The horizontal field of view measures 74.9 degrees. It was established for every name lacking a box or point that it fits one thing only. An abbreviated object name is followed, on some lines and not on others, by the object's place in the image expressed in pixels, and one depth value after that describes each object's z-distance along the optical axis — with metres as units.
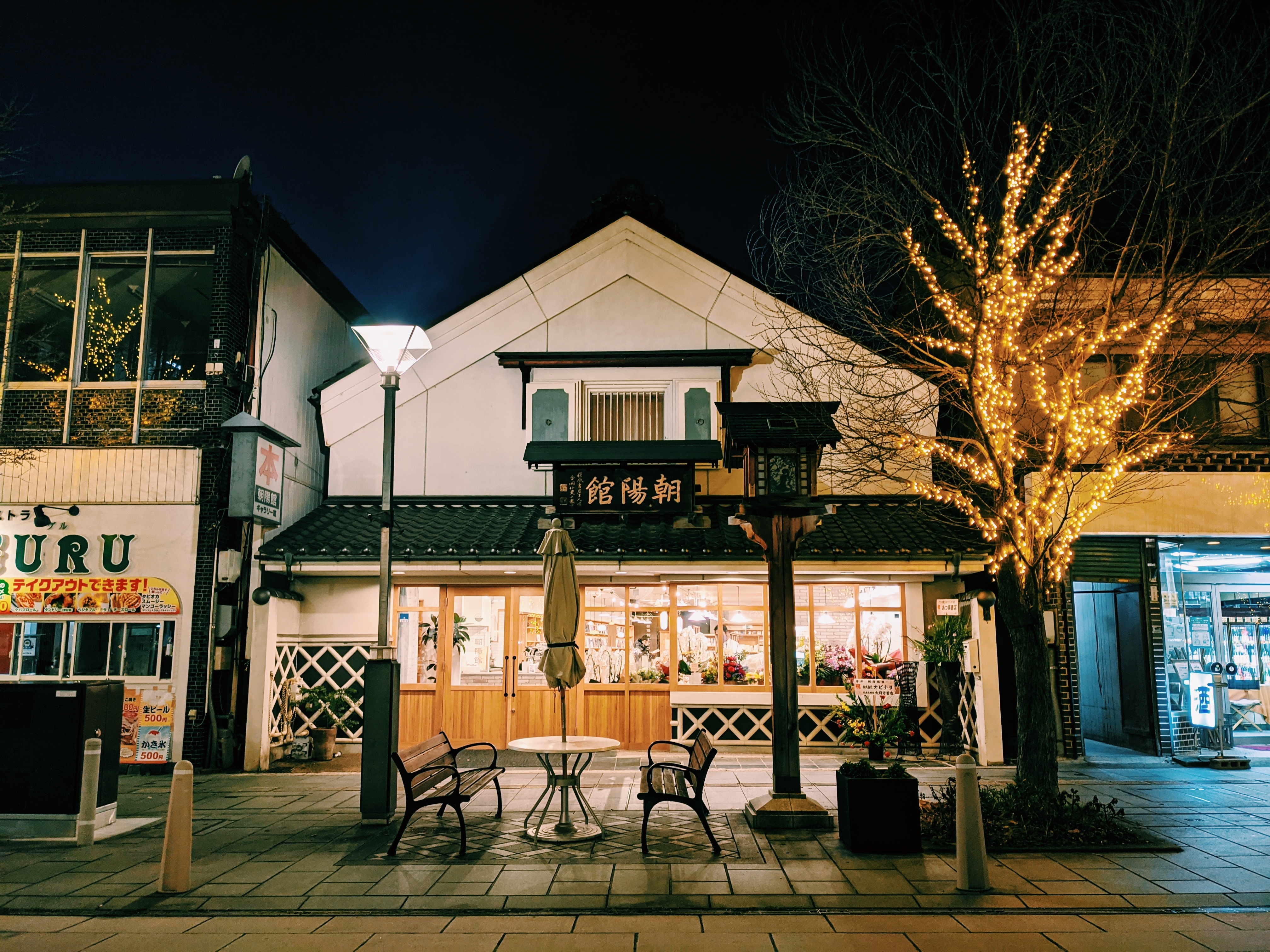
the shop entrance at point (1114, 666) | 14.08
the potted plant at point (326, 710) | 13.05
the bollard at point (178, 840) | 6.78
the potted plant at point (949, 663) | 12.97
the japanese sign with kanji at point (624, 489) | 13.08
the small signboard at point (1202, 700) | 13.41
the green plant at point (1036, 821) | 8.04
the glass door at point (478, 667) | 13.52
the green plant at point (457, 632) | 13.80
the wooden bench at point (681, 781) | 7.66
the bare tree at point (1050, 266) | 8.74
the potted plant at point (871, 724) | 11.84
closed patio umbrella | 8.98
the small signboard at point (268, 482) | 12.57
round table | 8.26
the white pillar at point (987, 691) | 12.47
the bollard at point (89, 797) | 8.27
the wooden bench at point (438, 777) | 7.79
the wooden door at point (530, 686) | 13.45
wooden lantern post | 9.08
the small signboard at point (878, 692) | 13.04
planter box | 7.81
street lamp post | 9.12
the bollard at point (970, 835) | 6.73
